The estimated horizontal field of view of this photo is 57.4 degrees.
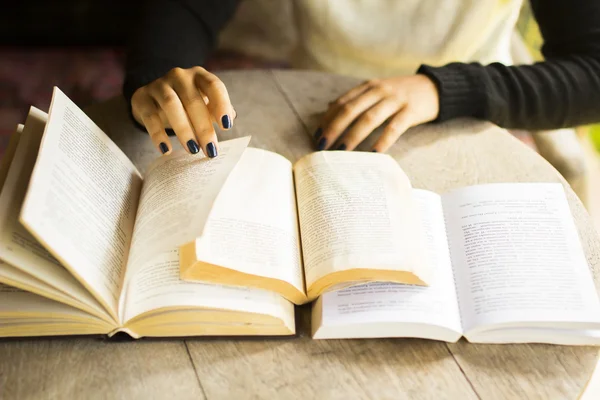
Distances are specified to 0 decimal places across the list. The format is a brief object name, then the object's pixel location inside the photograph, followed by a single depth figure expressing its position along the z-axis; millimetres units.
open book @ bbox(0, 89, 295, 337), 537
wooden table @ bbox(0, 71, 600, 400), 580
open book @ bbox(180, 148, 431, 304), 582
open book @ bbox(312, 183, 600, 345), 599
